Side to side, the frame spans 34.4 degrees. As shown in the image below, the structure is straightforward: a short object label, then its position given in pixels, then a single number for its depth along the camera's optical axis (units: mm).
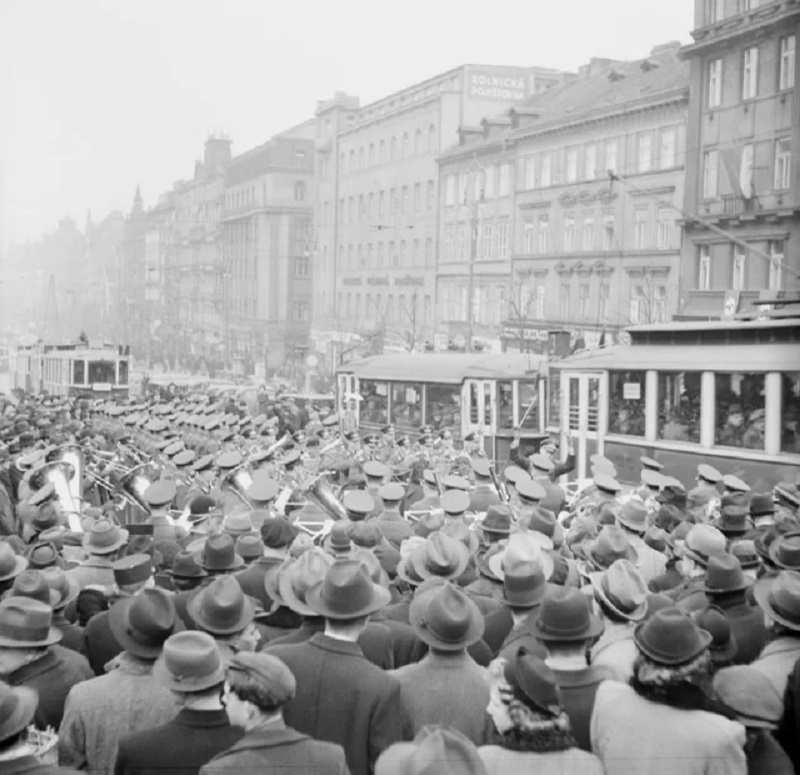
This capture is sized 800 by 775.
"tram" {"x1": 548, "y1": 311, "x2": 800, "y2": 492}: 13562
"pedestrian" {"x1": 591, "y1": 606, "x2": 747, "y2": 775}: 3723
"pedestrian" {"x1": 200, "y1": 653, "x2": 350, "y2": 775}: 3557
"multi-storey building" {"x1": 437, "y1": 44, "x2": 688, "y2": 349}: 31672
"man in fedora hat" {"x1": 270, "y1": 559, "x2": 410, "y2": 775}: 4242
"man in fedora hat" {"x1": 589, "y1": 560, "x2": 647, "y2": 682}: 4746
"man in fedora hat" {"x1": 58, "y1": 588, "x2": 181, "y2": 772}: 4242
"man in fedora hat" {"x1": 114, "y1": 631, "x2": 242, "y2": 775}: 3834
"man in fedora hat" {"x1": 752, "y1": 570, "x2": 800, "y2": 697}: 4590
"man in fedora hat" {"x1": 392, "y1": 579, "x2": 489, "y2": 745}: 4395
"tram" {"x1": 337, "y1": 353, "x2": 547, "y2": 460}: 20516
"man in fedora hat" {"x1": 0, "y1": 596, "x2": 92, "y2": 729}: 4570
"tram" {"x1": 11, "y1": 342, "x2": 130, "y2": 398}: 33812
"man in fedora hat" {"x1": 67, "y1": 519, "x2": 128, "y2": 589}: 6559
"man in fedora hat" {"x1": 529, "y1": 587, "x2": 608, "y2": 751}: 4270
